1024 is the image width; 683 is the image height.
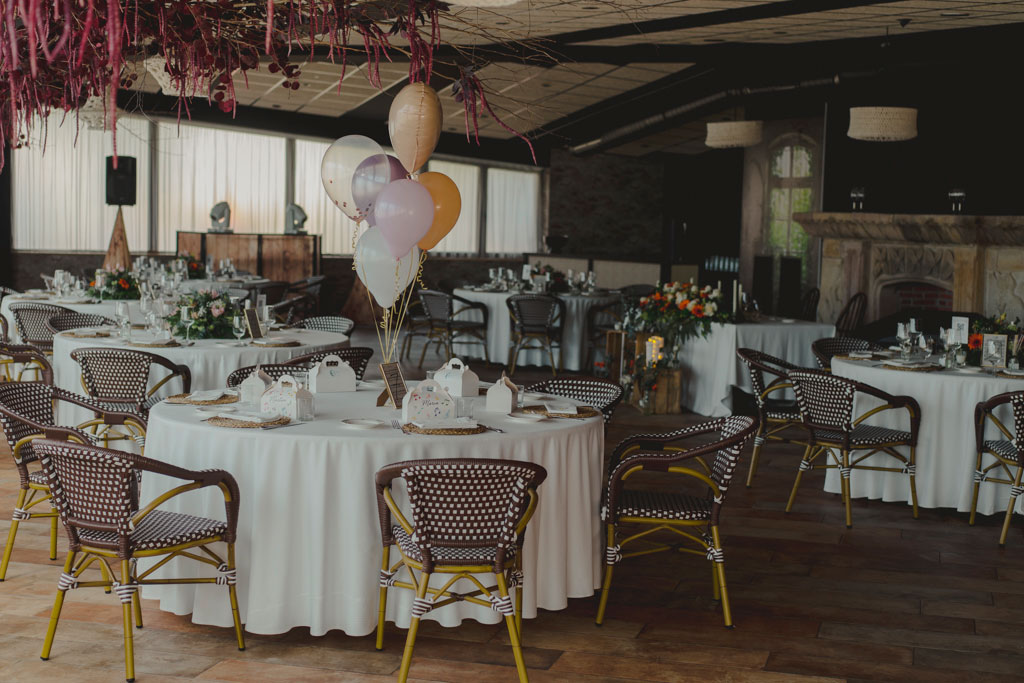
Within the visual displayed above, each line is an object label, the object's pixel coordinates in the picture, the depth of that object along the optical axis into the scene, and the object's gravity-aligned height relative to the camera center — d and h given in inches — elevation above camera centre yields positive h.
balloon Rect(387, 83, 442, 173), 184.4 +23.9
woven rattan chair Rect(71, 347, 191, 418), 242.5 -28.1
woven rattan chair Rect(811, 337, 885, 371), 299.1 -21.0
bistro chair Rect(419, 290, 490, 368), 462.0 -25.4
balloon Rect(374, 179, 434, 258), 174.9 +7.7
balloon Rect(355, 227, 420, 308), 184.7 -1.5
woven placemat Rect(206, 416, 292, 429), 163.8 -25.7
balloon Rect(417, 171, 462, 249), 190.5 +10.1
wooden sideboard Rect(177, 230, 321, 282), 613.3 +2.6
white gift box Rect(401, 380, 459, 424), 167.9 -22.7
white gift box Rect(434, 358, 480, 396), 193.9 -21.6
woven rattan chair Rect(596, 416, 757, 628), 167.0 -38.6
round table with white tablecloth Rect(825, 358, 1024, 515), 246.1 -35.8
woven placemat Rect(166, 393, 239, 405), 184.7 -25.3
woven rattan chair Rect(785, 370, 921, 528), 235.5 -33.8
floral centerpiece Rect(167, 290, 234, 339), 276.4 -15.7
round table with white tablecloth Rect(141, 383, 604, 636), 158.7 -38.5
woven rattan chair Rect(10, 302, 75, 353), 330.0 -23.6
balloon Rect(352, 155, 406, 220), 190.5 +14.3
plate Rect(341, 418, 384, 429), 166.4 -25.6
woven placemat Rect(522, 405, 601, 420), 178.9 -25.0
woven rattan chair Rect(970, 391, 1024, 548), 219.5 -37.3
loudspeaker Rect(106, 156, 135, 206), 568.1 +36.3
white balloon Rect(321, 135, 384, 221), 196.4 +16.6
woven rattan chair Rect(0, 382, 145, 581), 179.8 -30.2
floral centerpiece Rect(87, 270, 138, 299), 379.9 -12.5
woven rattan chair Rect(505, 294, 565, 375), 446.9 -22.4
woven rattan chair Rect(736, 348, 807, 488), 264.9 -34.9
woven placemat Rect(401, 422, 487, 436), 162.7 -25.8
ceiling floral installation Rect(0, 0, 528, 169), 123.3 +26.7
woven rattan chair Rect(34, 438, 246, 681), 142.7 -36.7
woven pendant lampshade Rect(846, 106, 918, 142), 413.7 +57.6
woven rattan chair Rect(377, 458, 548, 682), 140.9 -34.9
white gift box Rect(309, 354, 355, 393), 198.8 -22.3
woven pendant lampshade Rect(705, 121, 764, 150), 494.3 +62.2
